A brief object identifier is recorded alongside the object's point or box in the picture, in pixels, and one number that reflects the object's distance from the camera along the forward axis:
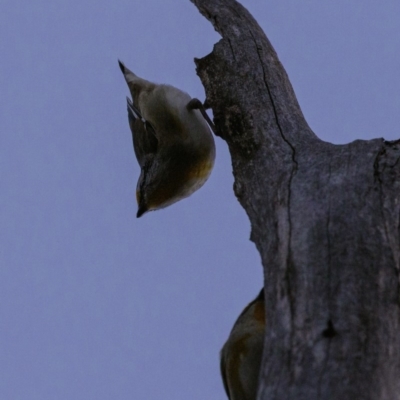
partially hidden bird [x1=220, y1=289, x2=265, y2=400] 5.86
